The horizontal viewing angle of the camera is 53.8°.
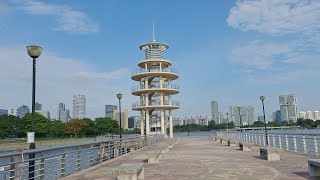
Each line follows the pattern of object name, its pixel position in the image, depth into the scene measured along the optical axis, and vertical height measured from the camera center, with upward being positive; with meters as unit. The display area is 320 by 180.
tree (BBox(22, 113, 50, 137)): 76.86 +0.30
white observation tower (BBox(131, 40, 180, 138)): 49.44 +5.55
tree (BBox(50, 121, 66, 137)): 83.21 -1.11
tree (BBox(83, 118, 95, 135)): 92.25 -1.39
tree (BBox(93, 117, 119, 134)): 89.88 -0.37
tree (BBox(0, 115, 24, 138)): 77.31 -0.23
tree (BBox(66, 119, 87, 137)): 88.12 -0.51
